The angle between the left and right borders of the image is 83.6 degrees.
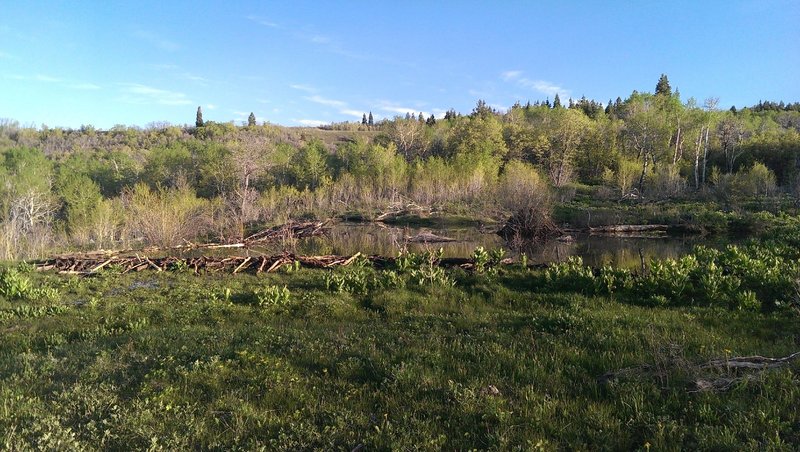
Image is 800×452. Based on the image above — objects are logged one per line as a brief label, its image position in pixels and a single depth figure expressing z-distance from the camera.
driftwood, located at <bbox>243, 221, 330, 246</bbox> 32.52
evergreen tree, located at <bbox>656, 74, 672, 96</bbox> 102.78
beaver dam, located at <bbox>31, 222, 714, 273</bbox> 18.69
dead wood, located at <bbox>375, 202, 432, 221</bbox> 49.19
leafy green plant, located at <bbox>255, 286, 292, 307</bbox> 12.12
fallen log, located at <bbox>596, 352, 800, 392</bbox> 4.85
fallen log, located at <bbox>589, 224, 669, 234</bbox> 34.22
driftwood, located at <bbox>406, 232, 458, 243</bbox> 31.69
